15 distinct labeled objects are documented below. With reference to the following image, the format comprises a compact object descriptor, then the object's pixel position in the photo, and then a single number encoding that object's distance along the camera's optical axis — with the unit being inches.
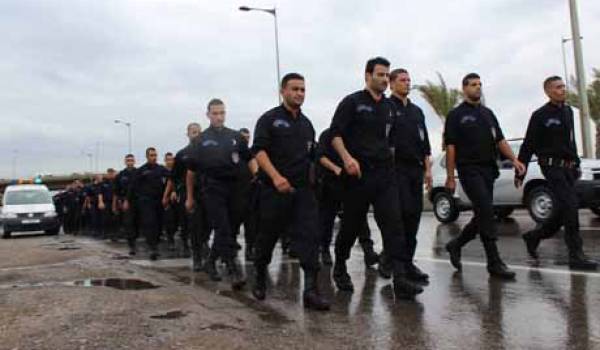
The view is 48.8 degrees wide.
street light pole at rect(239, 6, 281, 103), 1211.9
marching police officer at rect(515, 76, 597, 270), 244.7
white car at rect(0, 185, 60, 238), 781.3
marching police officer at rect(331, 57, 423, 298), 203.5
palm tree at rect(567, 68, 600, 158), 1173.7
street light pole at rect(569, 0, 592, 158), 684.7
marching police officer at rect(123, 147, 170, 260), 382.9
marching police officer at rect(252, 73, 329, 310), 199.3
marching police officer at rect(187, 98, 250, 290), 248.2
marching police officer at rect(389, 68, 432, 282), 228.8
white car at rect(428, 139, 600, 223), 433.1
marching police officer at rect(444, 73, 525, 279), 235.8
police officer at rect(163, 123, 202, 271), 299.7
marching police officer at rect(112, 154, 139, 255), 421.1
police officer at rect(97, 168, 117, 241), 610.2
